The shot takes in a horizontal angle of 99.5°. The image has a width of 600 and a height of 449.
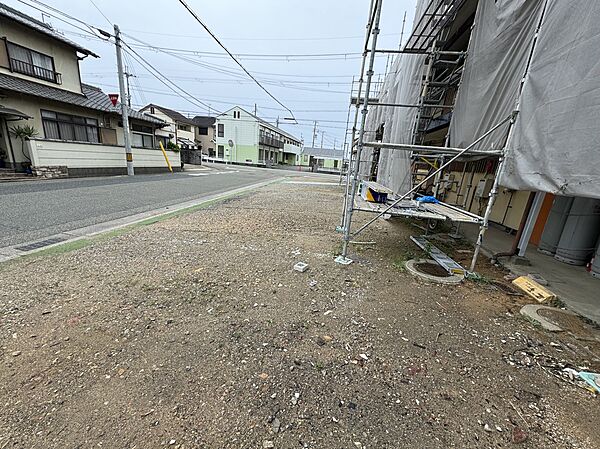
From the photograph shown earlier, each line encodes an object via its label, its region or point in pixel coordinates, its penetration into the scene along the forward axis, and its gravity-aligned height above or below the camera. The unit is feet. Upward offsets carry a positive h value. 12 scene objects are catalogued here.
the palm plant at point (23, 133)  31.17 +0.38
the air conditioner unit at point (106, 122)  43.70 +3.52
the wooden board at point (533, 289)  8.98 -3.96
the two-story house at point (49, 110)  31.27 +4.00
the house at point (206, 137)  125.70 +6.57
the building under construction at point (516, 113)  7.10 +2.45
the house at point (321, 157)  150.71 +2.14
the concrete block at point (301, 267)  10.42 -4.32
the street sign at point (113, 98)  39.46 +6.82
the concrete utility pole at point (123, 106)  37.50 +5.94
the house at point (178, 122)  91.98 +11.02
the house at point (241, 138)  105.81 +6.92
